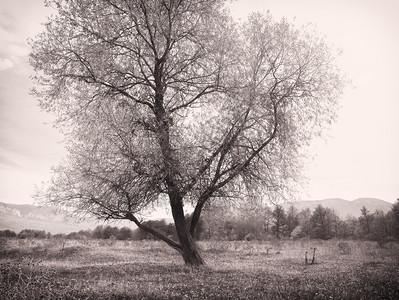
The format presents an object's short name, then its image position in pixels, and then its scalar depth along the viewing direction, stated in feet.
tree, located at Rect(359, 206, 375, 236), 261.24
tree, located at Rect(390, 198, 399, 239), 180.14
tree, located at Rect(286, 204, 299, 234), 278.05
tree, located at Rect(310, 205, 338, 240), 251.74
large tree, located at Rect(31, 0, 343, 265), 37.50
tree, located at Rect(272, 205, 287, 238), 262.34
